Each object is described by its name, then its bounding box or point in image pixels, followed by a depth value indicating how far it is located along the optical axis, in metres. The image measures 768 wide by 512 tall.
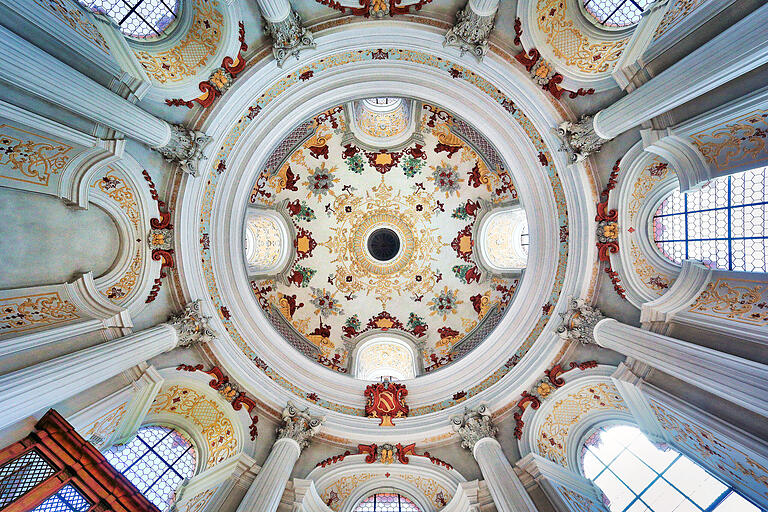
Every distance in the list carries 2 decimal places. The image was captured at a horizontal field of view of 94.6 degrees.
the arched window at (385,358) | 13.42
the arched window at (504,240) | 12.93
